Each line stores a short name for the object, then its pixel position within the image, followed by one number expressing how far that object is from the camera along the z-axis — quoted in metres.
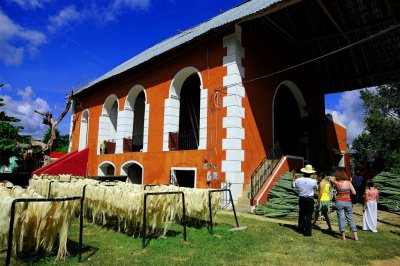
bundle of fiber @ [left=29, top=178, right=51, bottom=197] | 8.67
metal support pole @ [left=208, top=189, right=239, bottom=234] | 6.85
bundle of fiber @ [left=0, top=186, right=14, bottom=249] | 4.31
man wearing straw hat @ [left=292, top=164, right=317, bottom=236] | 7.06
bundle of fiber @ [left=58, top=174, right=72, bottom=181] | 11.40
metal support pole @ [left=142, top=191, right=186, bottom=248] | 5.59
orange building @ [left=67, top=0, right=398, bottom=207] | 11.09
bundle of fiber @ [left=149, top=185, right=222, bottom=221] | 6.77
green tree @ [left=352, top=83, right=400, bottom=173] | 28.95
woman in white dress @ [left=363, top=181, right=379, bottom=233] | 7.81
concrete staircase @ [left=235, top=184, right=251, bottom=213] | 10.05
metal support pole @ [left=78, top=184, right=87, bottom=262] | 4.70
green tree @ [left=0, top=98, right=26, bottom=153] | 17.70
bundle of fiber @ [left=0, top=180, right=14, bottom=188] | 6.52
